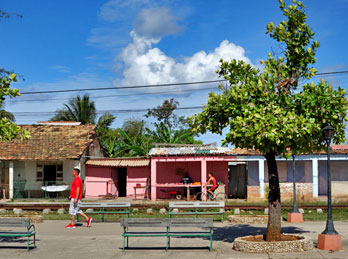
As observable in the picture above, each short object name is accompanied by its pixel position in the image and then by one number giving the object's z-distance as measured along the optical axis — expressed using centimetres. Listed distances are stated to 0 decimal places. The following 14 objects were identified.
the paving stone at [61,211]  2047
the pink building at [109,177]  2888
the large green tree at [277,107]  979
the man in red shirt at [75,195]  1464
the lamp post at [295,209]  1616
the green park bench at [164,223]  1086
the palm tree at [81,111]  3978
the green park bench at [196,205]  1609
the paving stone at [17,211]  1994
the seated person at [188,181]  2709
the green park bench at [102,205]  1645
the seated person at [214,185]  2078
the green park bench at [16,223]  1111
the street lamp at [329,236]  1035
